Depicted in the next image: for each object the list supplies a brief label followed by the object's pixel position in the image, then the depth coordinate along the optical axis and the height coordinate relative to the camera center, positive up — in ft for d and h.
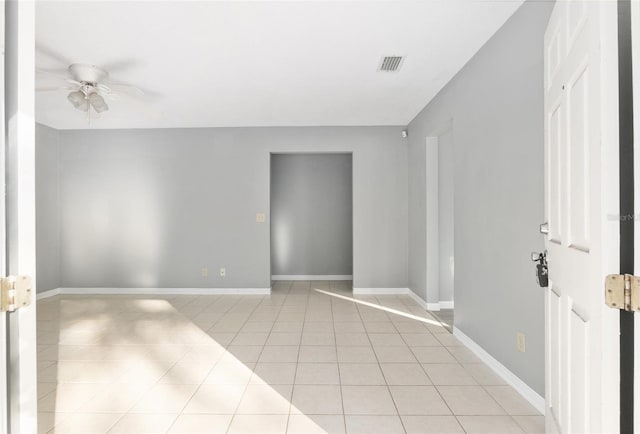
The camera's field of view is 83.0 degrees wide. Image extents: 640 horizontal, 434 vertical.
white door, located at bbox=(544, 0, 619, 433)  3.44 +0.04
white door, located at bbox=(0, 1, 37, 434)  3.55 +0.18
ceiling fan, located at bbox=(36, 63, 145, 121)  11.08 +4.34
